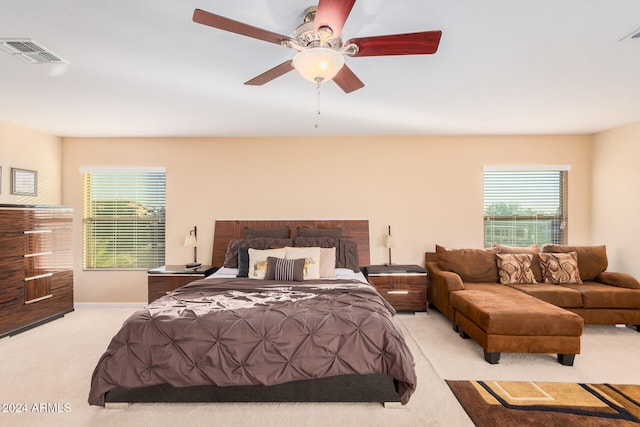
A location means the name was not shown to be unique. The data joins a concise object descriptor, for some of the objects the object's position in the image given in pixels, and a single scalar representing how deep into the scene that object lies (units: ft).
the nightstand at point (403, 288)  14.07
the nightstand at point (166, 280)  13.69
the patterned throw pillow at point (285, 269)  11.76
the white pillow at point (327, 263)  12.45
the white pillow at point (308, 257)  12.05
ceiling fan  5.04
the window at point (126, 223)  15.90
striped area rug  7.04
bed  7.30
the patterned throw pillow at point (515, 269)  13.37
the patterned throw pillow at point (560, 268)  13.23
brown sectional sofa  9.53
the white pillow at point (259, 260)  12.17
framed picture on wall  13.44
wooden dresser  11.92
